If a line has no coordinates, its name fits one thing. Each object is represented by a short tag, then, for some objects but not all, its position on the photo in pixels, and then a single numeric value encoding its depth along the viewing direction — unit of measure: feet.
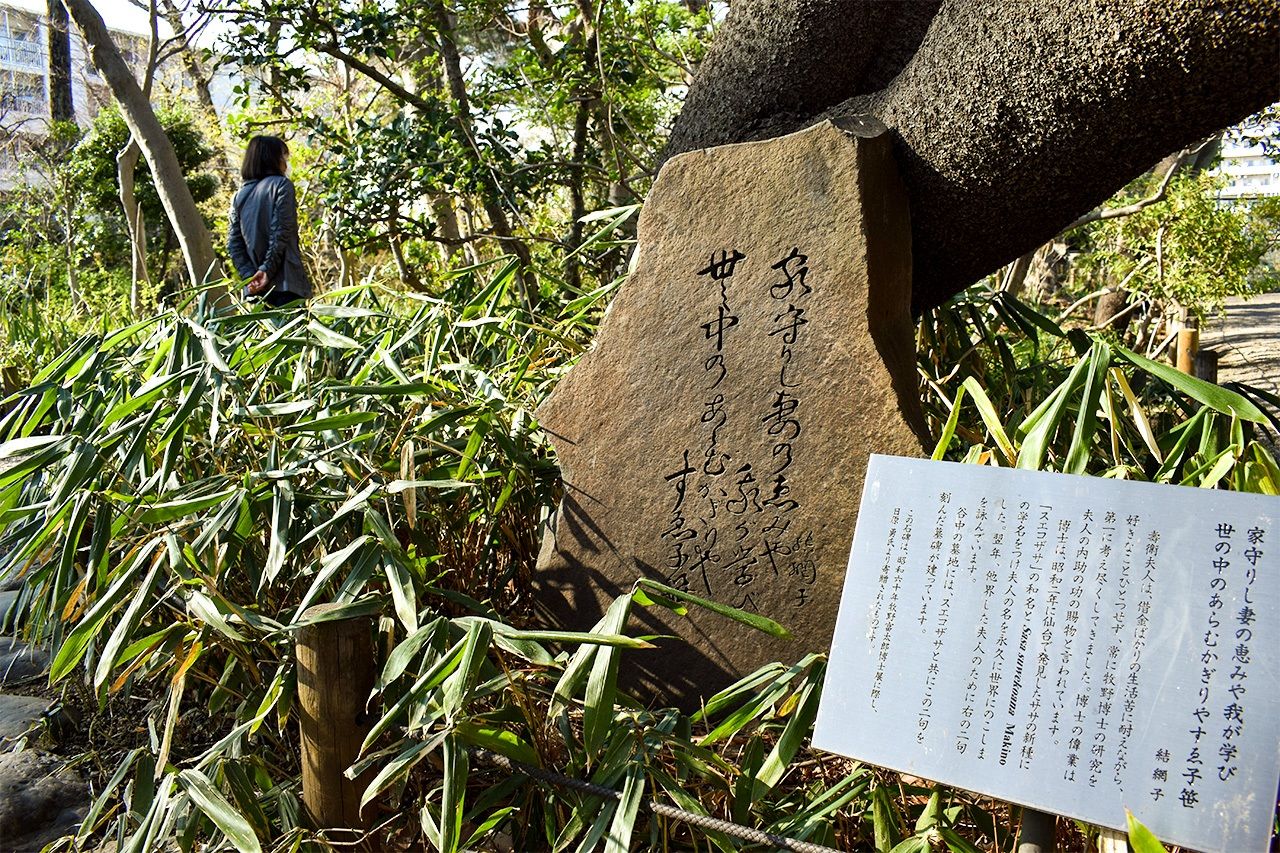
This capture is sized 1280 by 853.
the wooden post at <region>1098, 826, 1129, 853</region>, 4.63
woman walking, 13.93
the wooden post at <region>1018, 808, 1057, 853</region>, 4.80
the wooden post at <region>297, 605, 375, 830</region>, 6.03
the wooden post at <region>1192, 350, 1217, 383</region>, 14.69
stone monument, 7.08
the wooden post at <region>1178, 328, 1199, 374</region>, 17.76
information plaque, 4.36
